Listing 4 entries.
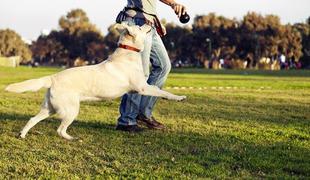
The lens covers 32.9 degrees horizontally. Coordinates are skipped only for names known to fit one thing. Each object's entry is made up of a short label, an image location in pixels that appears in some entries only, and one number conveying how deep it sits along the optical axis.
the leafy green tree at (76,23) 96.06
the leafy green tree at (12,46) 101.75
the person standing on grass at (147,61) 6.76
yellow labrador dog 5.80
